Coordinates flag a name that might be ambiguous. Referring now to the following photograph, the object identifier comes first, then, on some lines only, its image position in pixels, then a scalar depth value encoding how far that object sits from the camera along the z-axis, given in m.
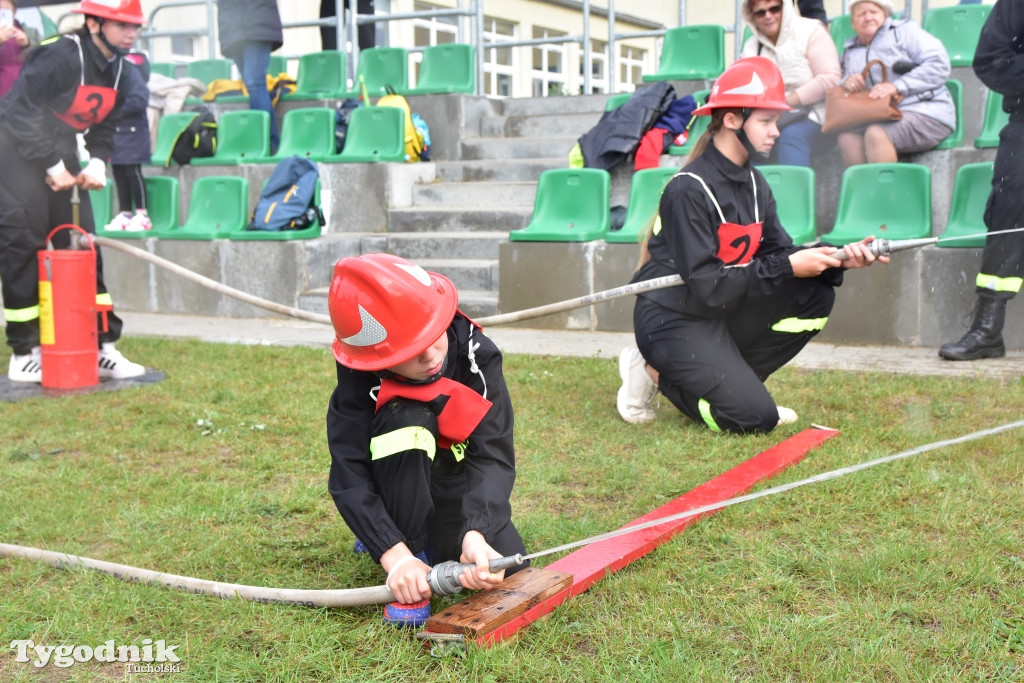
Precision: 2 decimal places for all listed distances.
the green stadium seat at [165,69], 14.02
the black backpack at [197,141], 10.94
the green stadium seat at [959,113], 7.90
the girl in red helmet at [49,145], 6.18
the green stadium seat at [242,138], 10.70
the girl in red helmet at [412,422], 2.79
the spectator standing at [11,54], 9.02
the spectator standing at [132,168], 9.87
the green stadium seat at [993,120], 7.79
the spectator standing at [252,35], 10.68
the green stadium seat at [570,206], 8.13
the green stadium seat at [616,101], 9.98
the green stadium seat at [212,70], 14.34
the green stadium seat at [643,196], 8.05
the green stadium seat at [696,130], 8.87
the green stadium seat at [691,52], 10.44
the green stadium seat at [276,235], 9.35
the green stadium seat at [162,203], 10.17
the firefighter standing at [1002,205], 6.43
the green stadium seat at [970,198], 7.18
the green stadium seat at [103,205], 10.66
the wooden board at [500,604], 2.81
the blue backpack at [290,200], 9.52
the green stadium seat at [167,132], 11.12
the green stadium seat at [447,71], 11.18
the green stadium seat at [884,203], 7.29
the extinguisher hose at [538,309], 4.81
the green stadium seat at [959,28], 9.30
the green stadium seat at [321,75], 12.16
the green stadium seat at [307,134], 10.38
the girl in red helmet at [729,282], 4.82
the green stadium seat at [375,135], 10.15
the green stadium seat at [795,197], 7.50
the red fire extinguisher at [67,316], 6.26
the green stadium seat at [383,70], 11.72
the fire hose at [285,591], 2.82
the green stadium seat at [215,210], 9.71
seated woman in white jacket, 7.91
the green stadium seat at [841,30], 9.68
